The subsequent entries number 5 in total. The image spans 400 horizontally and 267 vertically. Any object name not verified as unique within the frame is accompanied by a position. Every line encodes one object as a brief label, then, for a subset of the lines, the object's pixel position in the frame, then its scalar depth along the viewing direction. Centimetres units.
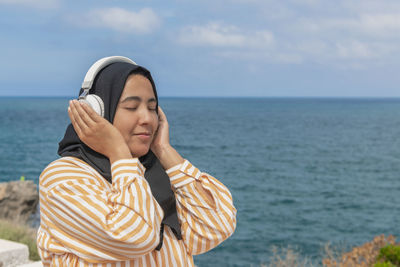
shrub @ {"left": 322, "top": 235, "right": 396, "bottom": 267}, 677
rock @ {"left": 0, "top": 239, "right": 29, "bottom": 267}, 498
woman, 176
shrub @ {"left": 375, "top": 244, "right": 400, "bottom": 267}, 623
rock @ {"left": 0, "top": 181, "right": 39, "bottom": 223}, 1320
